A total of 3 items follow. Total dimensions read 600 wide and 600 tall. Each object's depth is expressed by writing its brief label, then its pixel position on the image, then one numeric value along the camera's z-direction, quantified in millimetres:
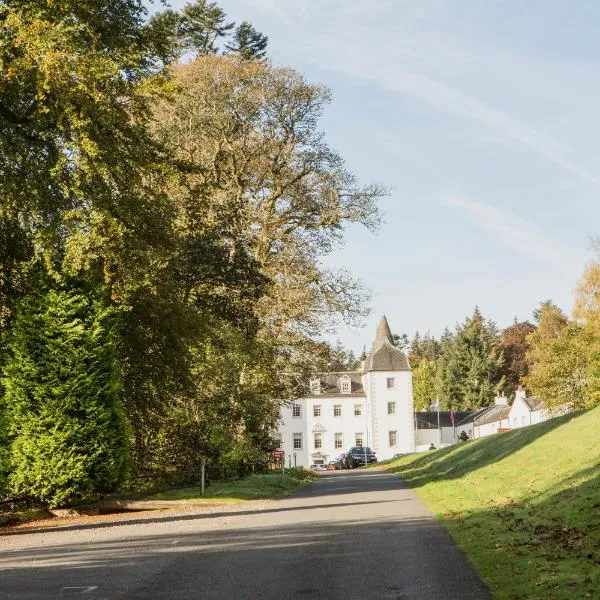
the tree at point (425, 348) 168875
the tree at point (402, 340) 165875
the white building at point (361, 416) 108750
